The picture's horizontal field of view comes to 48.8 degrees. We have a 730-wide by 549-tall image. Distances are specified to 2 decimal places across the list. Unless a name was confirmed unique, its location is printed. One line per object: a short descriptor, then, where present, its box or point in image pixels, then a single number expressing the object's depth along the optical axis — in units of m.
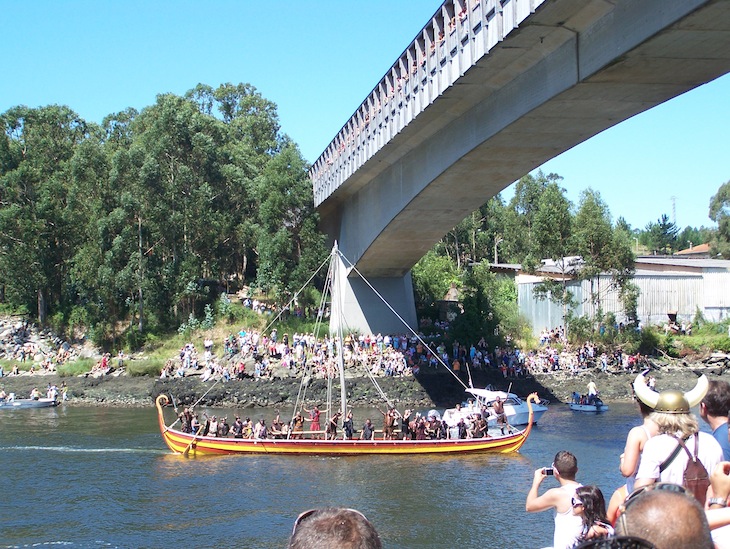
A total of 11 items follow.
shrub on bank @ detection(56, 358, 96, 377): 48.03
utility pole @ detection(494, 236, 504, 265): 80.64
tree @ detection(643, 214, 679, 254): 123.56
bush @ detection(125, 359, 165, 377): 47.22
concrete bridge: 17.73
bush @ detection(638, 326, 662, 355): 48.66
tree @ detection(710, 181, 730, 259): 82.19
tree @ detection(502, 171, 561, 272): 79.38
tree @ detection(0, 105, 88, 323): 53.28
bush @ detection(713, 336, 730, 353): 48.47
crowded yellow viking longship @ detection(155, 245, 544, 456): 29.36
